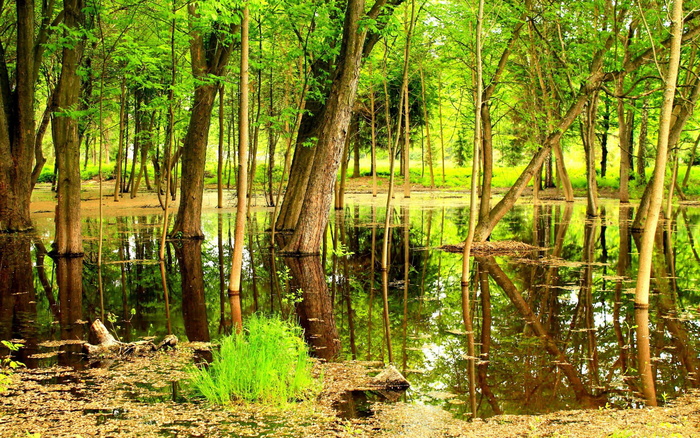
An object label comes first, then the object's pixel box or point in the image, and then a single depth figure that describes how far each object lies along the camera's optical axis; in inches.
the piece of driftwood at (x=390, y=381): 256.2
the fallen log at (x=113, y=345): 301.0
